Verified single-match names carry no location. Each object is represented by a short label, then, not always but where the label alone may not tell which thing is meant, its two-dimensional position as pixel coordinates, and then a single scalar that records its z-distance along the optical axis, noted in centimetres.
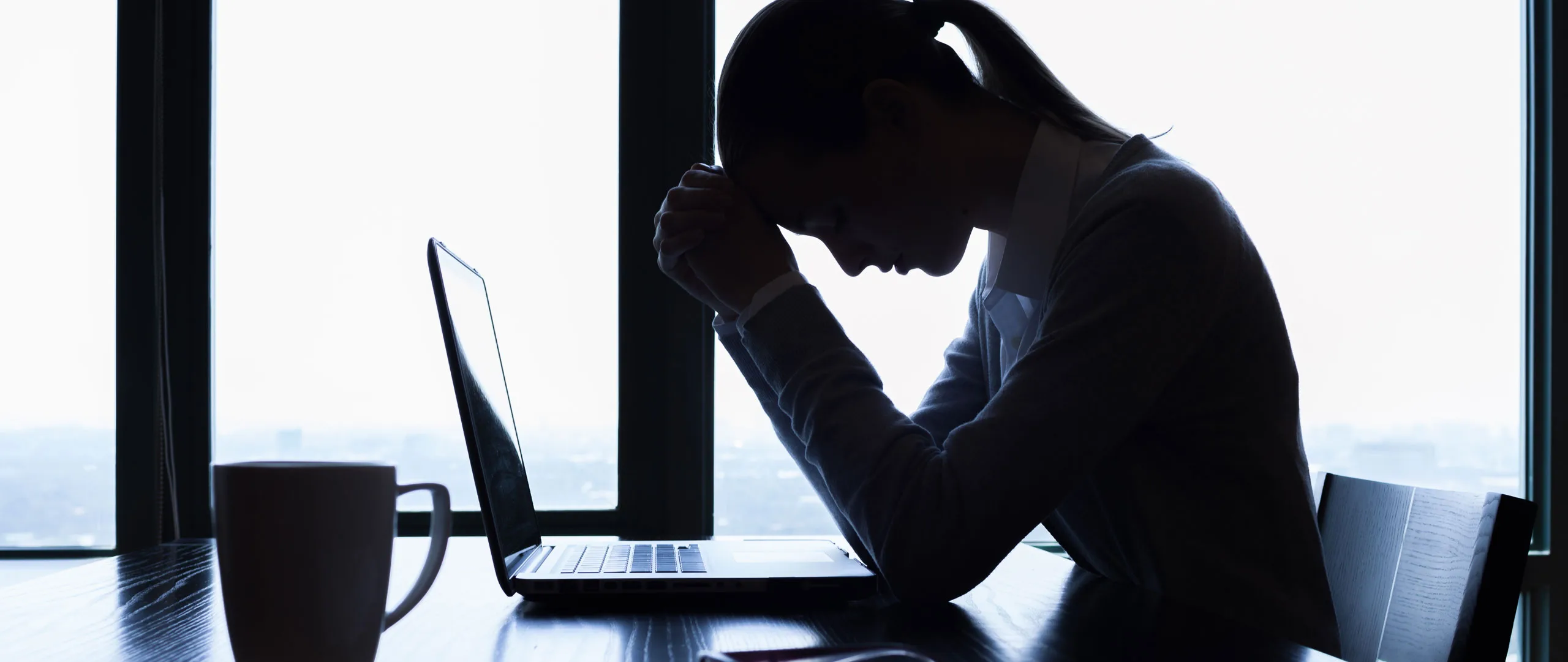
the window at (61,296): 169
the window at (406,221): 172
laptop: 67
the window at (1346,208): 179
